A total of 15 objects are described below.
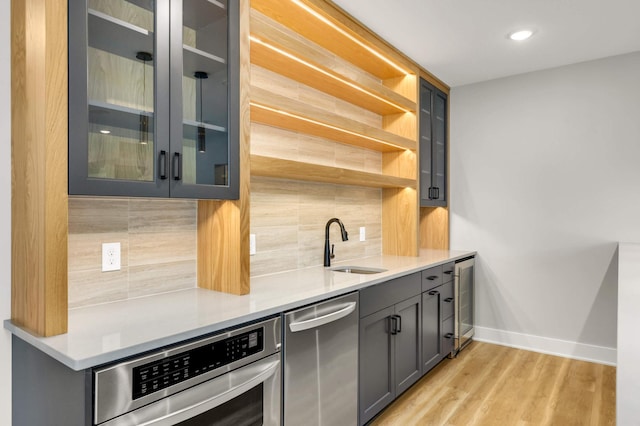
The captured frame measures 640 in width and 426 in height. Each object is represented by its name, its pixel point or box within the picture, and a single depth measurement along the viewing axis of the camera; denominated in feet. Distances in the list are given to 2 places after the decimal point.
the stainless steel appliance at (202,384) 3.90
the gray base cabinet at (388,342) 7.52
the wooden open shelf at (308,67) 7.00
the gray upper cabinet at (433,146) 12.09
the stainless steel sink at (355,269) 9.47
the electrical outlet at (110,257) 5.74
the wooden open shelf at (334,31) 7.73
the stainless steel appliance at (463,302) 11.64
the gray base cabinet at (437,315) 9.76
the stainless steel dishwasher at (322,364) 5.89
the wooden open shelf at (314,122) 7.12
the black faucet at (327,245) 9.40
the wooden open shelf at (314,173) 7.04
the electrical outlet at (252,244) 7.98
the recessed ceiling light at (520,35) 9.48
